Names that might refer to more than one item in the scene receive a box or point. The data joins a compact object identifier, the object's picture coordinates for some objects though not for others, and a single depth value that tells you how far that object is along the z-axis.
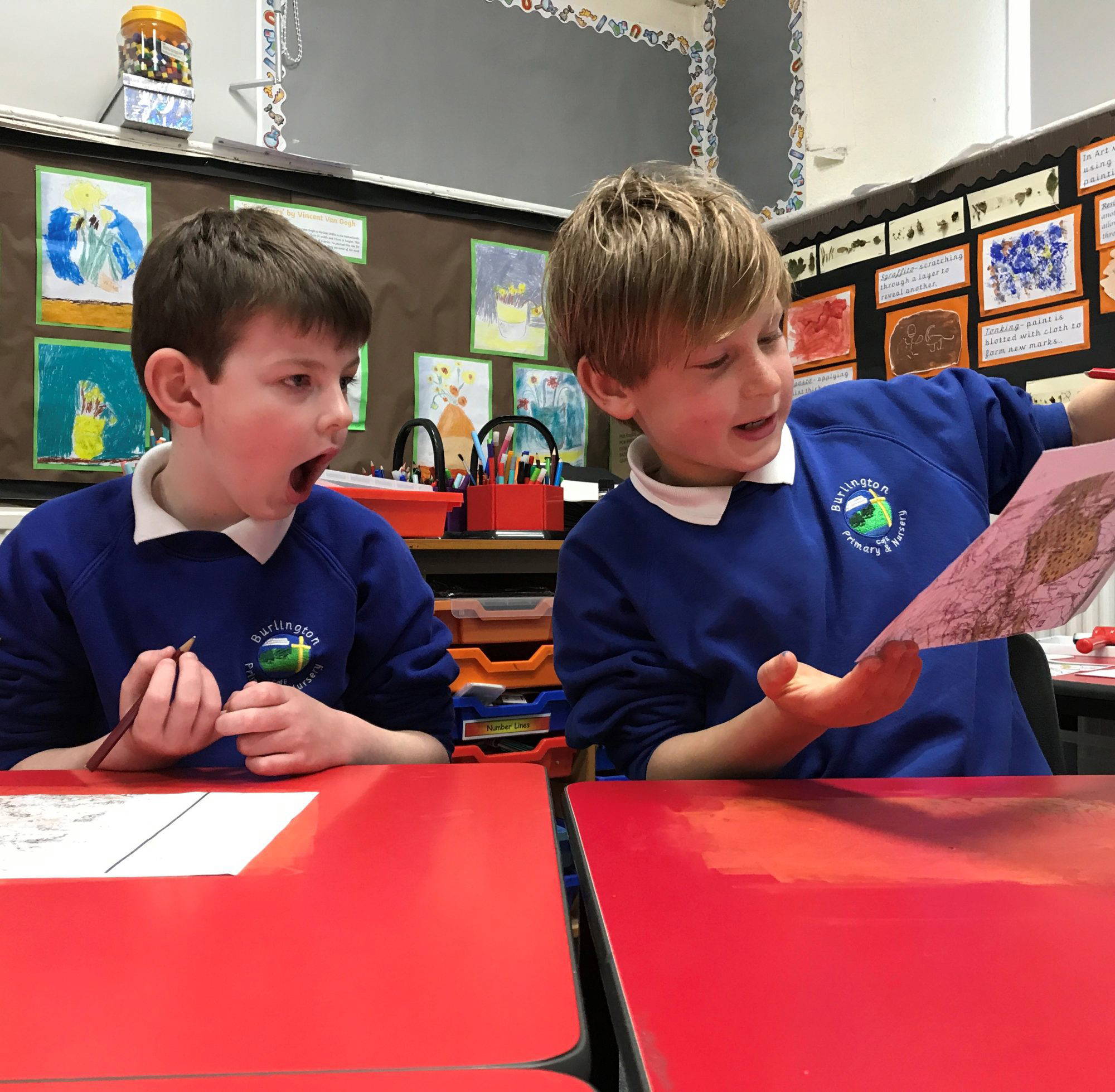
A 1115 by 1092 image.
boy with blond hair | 0.74
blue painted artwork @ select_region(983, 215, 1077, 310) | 1.64
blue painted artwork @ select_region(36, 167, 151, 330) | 1.78
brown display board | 1.75
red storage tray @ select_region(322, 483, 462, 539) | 1.62
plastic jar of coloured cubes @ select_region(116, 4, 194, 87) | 1.78
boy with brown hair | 0.79
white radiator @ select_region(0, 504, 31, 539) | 1.62
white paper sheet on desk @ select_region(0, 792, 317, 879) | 0.43
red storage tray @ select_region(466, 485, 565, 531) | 1.82
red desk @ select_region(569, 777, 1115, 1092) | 0.26
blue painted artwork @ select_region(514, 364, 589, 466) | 2.31
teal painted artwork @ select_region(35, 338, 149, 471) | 1.78
